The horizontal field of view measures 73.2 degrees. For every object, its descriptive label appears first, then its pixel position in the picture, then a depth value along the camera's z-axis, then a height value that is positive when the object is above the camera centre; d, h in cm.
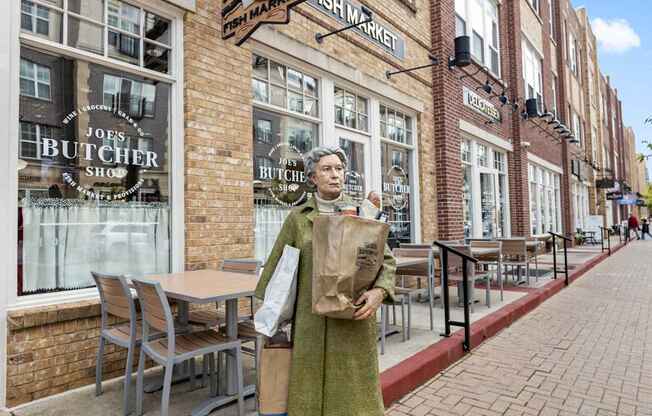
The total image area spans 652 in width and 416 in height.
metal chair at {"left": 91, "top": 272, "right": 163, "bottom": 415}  288 -64
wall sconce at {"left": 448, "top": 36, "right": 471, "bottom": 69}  845 +326
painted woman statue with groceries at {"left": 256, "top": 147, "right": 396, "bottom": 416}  191 -59
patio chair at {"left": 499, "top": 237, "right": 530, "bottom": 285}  739 -49
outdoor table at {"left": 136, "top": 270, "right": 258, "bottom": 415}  272 -42
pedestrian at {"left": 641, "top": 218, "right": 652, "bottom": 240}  2775 -69
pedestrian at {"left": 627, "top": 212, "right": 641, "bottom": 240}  2903 -38
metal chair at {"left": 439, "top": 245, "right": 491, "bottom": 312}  564 -77
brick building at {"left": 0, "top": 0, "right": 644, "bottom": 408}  327 +91
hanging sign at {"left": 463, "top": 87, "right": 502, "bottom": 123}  964 +271
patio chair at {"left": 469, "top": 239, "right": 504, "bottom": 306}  676 -57
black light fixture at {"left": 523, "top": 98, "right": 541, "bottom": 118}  1294 +328
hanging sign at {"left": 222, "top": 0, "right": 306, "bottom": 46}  377 +193
